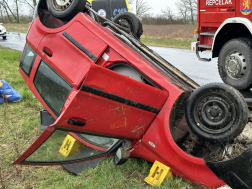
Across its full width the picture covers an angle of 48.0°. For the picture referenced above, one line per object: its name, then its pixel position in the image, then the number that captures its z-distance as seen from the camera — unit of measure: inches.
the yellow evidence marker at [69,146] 110.6
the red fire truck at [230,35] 192.9
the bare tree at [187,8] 1462.7
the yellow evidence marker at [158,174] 108.7
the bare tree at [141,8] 1625.1
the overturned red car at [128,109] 96.3
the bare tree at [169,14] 1337.4
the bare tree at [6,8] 1713.1
